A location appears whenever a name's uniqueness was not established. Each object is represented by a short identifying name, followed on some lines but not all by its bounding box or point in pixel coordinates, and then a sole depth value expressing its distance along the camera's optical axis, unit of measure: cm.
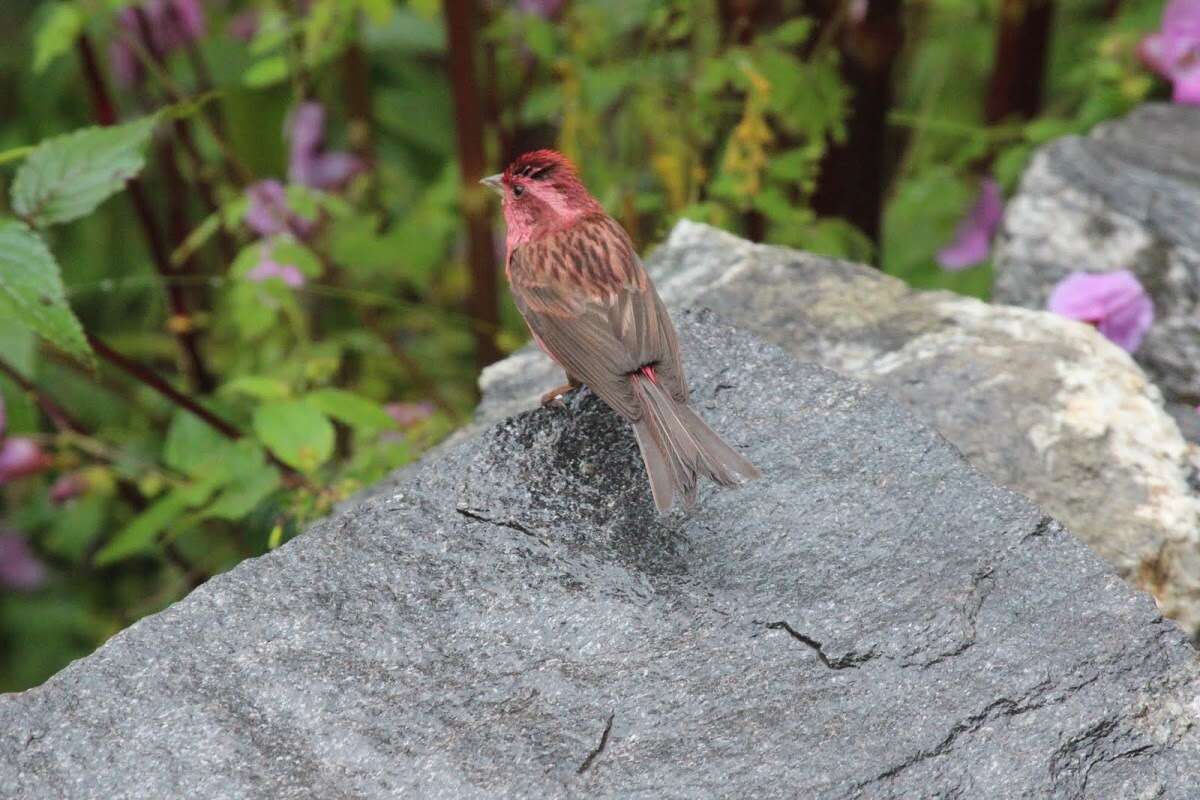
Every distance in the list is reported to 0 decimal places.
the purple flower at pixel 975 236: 855
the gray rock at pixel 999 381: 552
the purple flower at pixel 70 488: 745
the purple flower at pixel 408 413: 760
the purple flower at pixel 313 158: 961
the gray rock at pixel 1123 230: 695
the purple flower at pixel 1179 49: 814
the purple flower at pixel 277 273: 785
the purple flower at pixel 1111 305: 668
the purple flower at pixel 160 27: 927
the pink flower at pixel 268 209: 805
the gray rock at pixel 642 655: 420
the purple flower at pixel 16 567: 968
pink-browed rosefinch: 502
